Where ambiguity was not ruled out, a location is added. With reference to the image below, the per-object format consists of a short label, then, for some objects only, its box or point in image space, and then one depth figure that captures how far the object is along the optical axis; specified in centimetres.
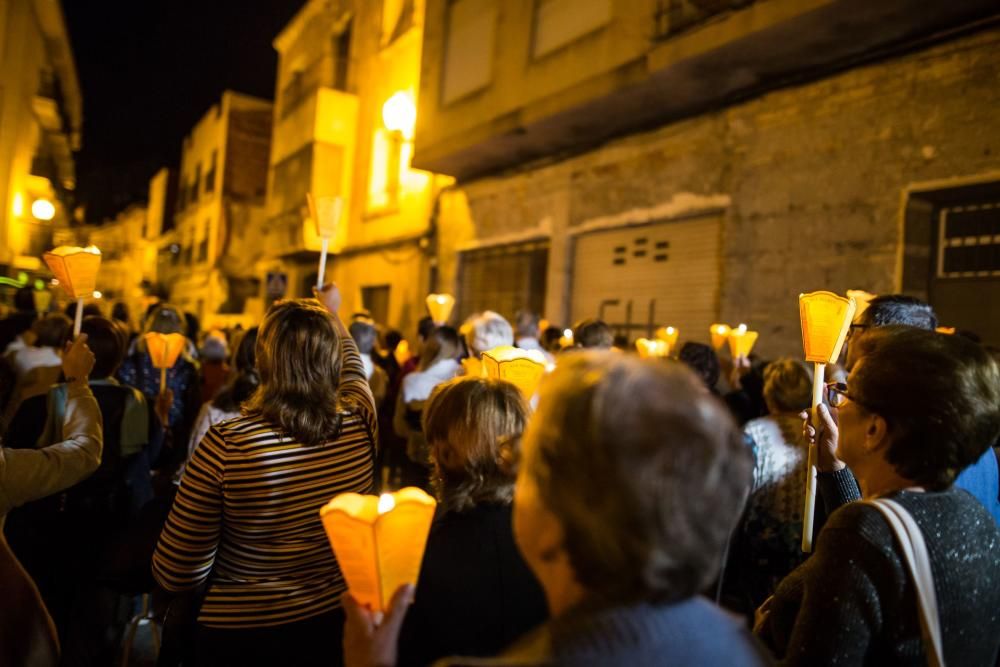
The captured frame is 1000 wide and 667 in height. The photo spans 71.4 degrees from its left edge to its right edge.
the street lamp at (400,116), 1334
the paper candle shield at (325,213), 391
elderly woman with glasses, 144
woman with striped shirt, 219
